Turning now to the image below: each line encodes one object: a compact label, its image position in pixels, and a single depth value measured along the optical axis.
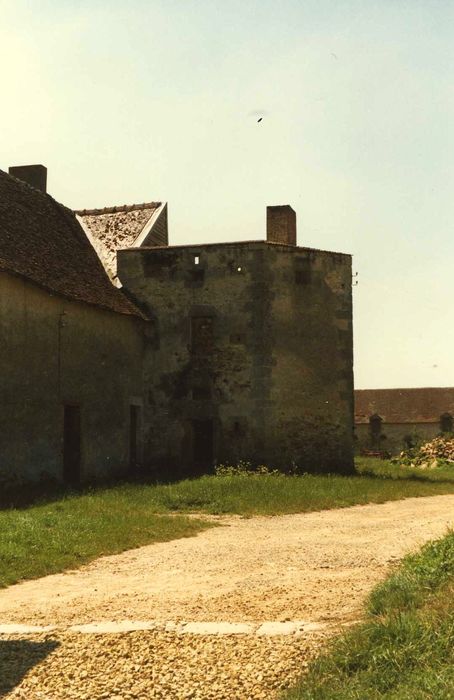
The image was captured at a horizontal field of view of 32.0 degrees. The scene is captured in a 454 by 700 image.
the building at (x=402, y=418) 54.03
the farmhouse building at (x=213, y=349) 21.75
